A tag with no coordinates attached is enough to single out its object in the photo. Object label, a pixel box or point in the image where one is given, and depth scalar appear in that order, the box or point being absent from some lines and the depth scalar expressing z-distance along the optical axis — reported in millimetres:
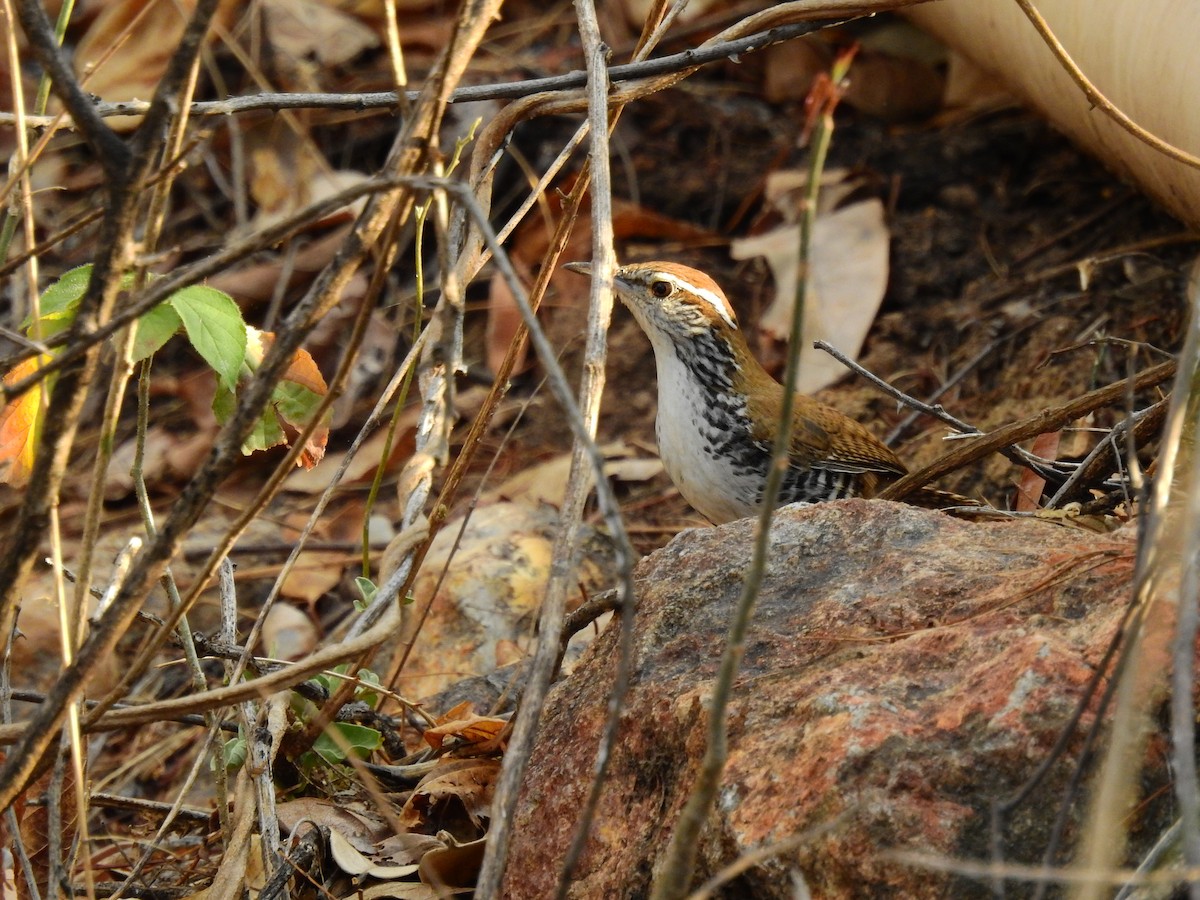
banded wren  9820
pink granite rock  4637
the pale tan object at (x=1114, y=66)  8734
